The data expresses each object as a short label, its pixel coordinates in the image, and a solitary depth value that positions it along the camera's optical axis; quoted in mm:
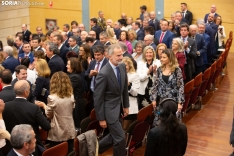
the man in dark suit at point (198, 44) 8273
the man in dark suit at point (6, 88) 4801
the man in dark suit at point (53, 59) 6863
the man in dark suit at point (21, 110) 4312
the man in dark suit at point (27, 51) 7969
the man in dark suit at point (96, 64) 6414
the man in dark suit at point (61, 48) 8273
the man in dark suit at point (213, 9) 12547
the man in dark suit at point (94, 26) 12372
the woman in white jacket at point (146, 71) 6410
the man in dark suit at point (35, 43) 8438
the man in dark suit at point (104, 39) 8219
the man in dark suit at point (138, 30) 10473
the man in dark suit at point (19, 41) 9398
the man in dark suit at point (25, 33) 12783
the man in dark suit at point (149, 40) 7816
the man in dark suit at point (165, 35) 8777
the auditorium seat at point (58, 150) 4052
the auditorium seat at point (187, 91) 6620
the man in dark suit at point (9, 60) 7320
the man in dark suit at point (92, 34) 8916
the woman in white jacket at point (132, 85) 6020
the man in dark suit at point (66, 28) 11328
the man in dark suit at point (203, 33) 8859
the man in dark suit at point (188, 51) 7484
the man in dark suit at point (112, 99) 4945
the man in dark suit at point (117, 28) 11664
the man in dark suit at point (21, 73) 5684
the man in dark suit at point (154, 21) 12188
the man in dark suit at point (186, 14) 13641
